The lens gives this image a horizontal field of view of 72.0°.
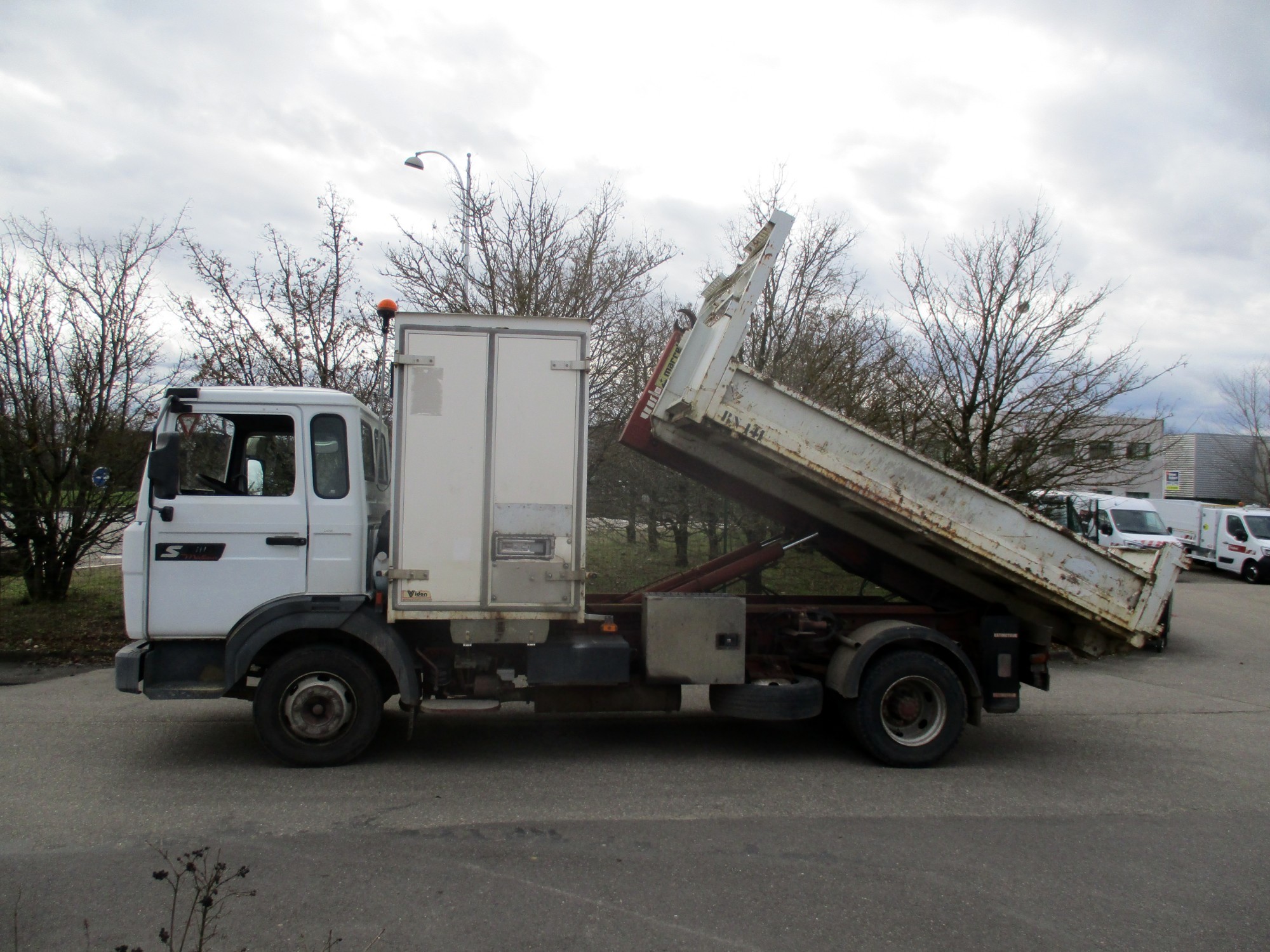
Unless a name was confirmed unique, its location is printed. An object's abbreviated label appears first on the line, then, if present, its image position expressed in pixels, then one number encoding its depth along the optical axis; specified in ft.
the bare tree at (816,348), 41.09
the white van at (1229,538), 75.05
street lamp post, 38.86
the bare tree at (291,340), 37.86
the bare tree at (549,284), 40.27
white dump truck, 18.72
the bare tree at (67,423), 35.53
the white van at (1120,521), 57.72
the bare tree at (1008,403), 41.09
